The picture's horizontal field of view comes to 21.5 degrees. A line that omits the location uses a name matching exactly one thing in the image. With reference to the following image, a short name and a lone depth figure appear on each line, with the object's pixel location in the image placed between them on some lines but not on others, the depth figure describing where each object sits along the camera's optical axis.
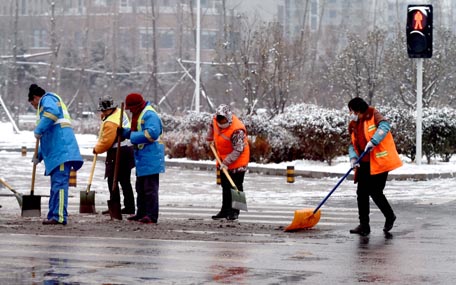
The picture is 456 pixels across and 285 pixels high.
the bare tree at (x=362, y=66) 45.78
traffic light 26.12
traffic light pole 27.36
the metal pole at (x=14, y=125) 58.26
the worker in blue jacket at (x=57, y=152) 14.38
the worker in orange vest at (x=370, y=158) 14.01
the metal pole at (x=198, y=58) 44.59
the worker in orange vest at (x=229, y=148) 15.60
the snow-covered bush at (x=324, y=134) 29.48
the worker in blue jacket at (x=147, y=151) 14.64
